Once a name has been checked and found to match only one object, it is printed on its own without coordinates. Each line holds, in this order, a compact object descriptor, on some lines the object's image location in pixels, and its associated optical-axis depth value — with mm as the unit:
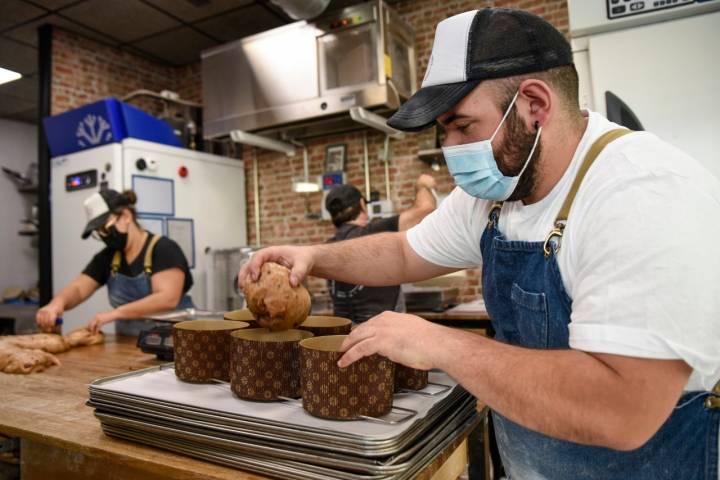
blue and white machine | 4247
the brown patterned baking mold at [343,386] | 869
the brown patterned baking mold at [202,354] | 1114
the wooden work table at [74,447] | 914
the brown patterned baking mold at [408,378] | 1028
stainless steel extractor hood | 4078
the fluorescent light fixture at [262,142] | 4723
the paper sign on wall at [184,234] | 4586
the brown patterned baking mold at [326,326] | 1142
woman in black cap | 2934
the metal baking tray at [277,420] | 781
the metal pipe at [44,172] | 4668
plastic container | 4219
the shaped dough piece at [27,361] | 1768
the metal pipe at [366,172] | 4793
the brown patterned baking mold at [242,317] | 1269
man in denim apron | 743
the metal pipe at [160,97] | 4992
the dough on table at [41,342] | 2090
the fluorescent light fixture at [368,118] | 4059
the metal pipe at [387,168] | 4680
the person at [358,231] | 2969
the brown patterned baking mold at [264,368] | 966
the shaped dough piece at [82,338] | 2277
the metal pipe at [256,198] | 5453
